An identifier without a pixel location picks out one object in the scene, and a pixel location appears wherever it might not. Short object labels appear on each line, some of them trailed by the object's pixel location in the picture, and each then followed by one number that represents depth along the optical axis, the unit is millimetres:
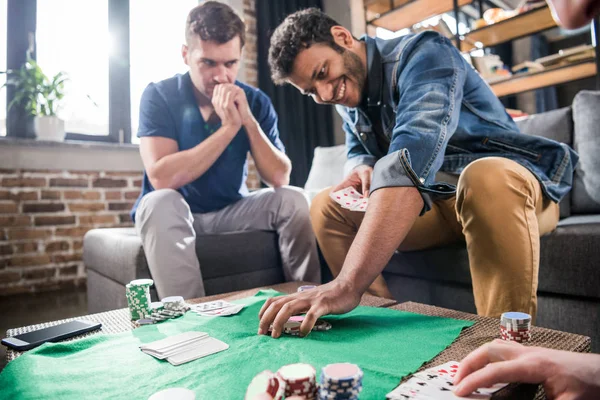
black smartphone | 853
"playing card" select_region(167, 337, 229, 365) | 734
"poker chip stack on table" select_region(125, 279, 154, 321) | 1022
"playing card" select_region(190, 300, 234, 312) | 1049
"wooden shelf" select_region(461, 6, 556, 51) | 2965
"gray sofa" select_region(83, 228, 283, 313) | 1592
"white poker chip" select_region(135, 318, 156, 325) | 988
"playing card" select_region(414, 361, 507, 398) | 544
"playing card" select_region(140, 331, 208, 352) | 781
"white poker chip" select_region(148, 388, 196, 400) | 546
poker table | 570
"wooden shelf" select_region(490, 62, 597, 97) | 2764
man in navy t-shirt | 1740
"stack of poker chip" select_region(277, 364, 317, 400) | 542
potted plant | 2803
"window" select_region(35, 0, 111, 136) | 3047
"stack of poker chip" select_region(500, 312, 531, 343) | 709
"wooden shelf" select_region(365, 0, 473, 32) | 3461
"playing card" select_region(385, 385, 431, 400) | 543
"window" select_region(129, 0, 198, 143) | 3430
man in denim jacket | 934
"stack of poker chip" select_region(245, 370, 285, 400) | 539
